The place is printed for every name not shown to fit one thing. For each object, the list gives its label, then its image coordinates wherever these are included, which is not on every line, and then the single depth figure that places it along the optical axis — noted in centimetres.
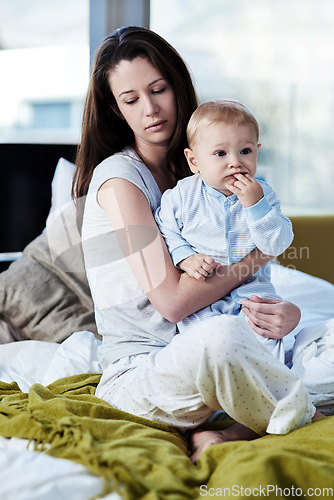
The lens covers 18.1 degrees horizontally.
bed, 164
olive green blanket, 164
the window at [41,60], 379
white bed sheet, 165
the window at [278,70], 429
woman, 181
